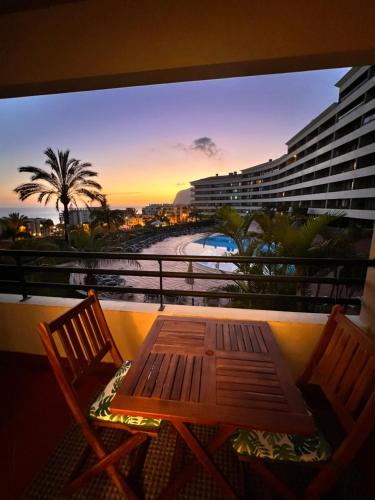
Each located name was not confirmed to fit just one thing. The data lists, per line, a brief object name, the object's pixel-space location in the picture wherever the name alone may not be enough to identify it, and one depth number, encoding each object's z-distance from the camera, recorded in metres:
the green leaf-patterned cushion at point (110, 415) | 1.04
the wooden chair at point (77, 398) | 0.95
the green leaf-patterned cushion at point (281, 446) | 0.91
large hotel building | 22.06
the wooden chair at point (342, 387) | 0.78
